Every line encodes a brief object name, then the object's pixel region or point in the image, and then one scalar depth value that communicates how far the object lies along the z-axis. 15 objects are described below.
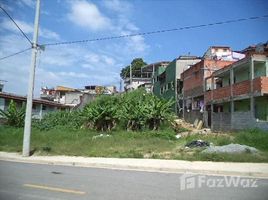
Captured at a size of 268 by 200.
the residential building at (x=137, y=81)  39.26
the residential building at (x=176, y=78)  26.92
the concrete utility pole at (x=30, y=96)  10.37
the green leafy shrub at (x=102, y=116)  18.28
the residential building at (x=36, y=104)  24.61
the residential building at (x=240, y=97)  15.18
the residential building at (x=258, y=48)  18.83
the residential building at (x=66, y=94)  39.45
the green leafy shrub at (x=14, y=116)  19.97
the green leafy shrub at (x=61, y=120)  20.05
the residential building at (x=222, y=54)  23.42
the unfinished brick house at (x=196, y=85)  21.61
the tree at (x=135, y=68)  44.52
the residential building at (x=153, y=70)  32.73
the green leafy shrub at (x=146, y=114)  17.18
